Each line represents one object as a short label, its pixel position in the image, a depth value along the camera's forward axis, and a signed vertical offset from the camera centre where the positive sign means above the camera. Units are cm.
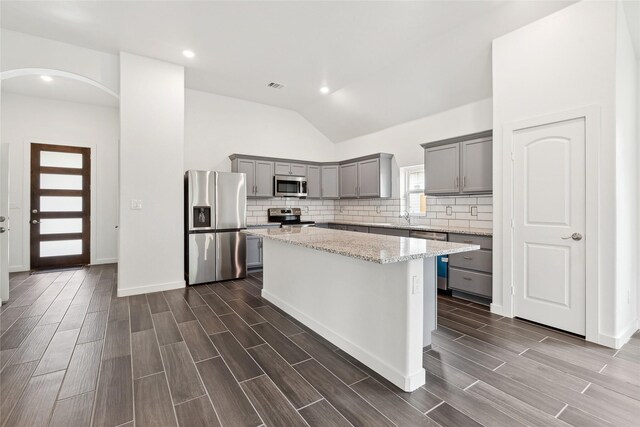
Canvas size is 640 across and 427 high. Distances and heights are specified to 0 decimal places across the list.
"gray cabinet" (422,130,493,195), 374 +66
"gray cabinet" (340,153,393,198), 545 +70
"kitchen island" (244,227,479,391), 191 -64
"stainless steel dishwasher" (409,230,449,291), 393 -70
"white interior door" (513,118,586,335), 270 -10
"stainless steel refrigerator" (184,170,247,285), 443 -20
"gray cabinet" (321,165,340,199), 639 +67
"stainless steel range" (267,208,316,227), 592 -6
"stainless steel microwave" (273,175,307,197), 575 +55
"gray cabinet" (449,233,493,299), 348 -68
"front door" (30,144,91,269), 544 +14
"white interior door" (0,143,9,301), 353 -12
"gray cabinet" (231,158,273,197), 542 +73
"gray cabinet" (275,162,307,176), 584 +90
